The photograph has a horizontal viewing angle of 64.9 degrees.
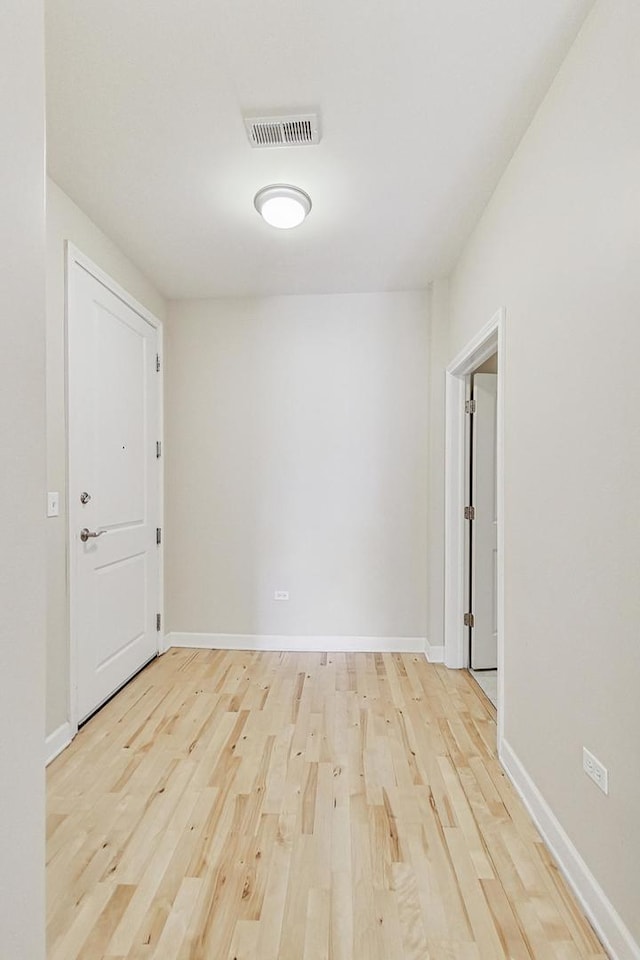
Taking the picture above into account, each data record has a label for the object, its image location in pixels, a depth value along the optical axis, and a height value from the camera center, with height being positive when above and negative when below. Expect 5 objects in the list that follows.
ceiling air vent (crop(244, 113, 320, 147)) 1.85 +1.28
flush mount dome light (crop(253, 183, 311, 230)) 2.28 +1.23
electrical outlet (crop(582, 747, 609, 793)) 1.33 -0.82
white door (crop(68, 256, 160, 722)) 2.48 -0.10
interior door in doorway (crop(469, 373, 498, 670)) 3.24 -0.35
